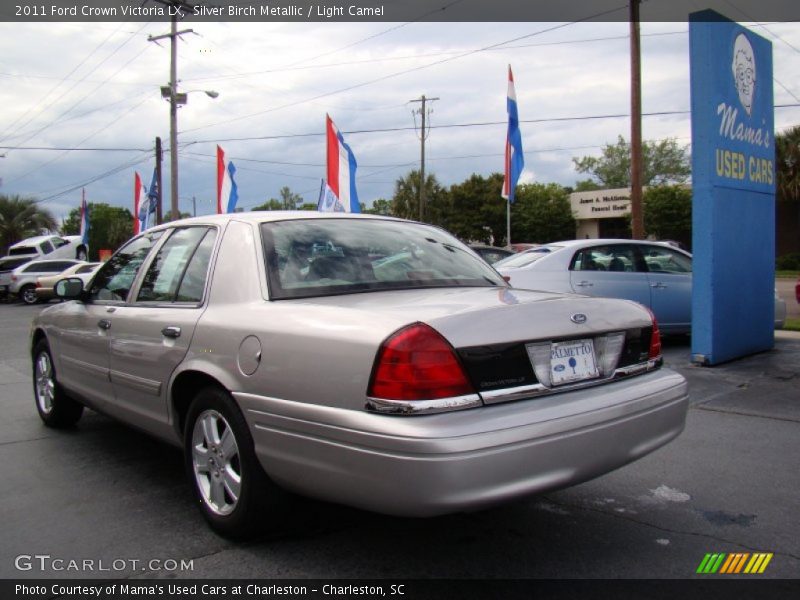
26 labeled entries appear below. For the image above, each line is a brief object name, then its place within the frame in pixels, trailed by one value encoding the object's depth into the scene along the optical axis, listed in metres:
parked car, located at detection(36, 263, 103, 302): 22.08
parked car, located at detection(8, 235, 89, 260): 30.89
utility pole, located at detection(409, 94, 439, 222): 43.84
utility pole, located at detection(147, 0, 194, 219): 27.84
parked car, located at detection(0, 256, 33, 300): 25.61
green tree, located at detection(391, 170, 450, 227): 56.56
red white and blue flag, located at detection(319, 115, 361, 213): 15.17
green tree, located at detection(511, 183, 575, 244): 50.69
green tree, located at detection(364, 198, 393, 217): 70.69
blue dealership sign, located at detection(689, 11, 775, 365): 7.29
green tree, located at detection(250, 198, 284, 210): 96.21
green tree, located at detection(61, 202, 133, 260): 76.56
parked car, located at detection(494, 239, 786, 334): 8.77
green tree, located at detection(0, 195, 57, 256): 44.91
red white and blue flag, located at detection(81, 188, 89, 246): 31.12
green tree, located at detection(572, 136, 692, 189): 70.62
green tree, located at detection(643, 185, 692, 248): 45.03
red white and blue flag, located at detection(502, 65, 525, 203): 17.28
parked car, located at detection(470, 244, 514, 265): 12.32
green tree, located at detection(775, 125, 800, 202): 36.81
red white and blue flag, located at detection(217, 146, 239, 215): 20.08
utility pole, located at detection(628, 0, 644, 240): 14.01
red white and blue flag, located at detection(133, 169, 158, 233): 26.30
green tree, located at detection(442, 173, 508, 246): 54.88
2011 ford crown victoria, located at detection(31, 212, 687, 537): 2.54
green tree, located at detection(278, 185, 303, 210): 103.75
